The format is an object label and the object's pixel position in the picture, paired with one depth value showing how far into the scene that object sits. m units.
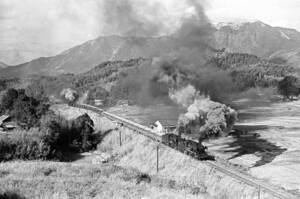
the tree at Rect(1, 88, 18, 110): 152.74
